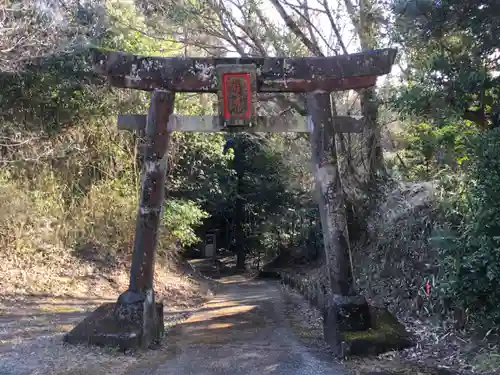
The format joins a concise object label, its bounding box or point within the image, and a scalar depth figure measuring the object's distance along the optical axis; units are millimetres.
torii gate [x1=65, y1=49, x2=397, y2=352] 6652
